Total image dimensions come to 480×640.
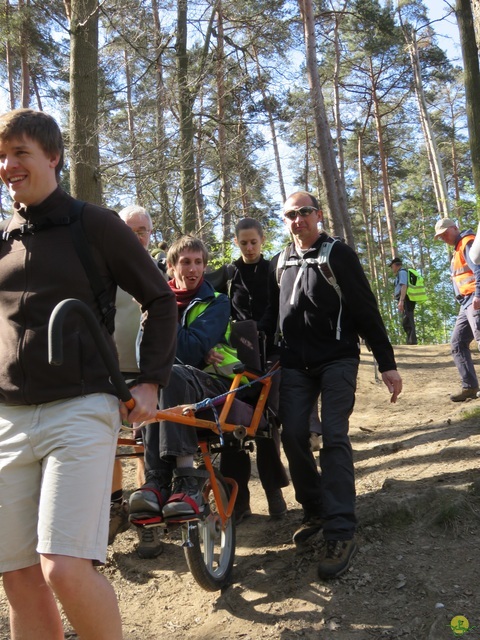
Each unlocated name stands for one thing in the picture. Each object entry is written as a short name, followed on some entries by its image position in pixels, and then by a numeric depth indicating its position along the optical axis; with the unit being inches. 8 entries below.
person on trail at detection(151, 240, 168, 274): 184.5
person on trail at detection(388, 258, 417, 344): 639.1
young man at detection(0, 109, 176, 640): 75.5
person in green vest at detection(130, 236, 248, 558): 121.4
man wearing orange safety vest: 284.8
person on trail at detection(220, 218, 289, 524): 180.1
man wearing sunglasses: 142.5
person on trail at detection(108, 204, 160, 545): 151.5
